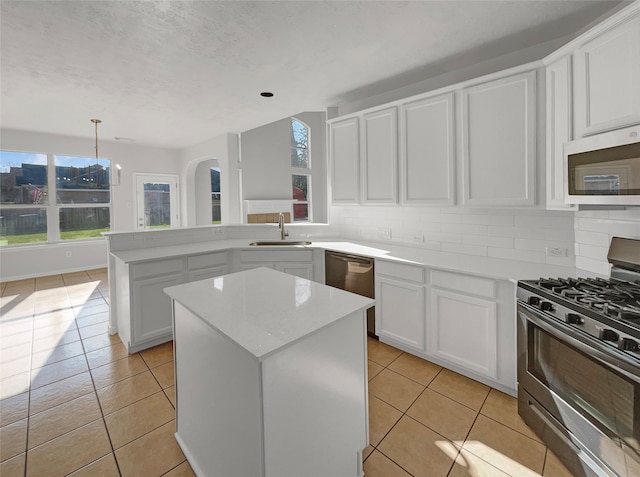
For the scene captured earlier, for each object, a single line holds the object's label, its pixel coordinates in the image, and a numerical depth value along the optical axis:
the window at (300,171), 7.68
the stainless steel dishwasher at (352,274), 2.91
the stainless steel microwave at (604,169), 1.50
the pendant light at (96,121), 4.55
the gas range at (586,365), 1.23
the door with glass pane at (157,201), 6.80
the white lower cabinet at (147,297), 2.75
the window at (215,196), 7.57
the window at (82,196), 5.88
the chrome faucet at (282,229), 3.97
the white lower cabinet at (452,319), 2.09
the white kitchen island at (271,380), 1.09
